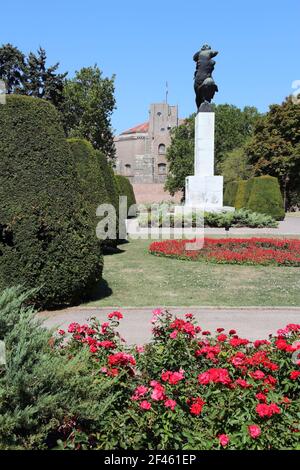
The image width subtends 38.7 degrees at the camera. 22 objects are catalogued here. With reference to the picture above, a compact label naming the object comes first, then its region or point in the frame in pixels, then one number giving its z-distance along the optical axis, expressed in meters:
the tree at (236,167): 43.91
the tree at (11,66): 36.59
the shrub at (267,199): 25.23
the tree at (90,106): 40.28
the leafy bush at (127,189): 27.14
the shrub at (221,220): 19.97
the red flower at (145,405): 2.61
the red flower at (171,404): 2.55
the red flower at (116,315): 3.93
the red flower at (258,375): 2.89
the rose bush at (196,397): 2.58
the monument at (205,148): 22.83
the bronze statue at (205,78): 23.03
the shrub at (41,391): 2.47
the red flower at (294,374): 3.03
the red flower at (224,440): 2.43
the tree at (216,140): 48.68
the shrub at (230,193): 31.81
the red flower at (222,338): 3.68
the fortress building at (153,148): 74.75
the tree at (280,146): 39.44
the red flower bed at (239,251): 11.34
